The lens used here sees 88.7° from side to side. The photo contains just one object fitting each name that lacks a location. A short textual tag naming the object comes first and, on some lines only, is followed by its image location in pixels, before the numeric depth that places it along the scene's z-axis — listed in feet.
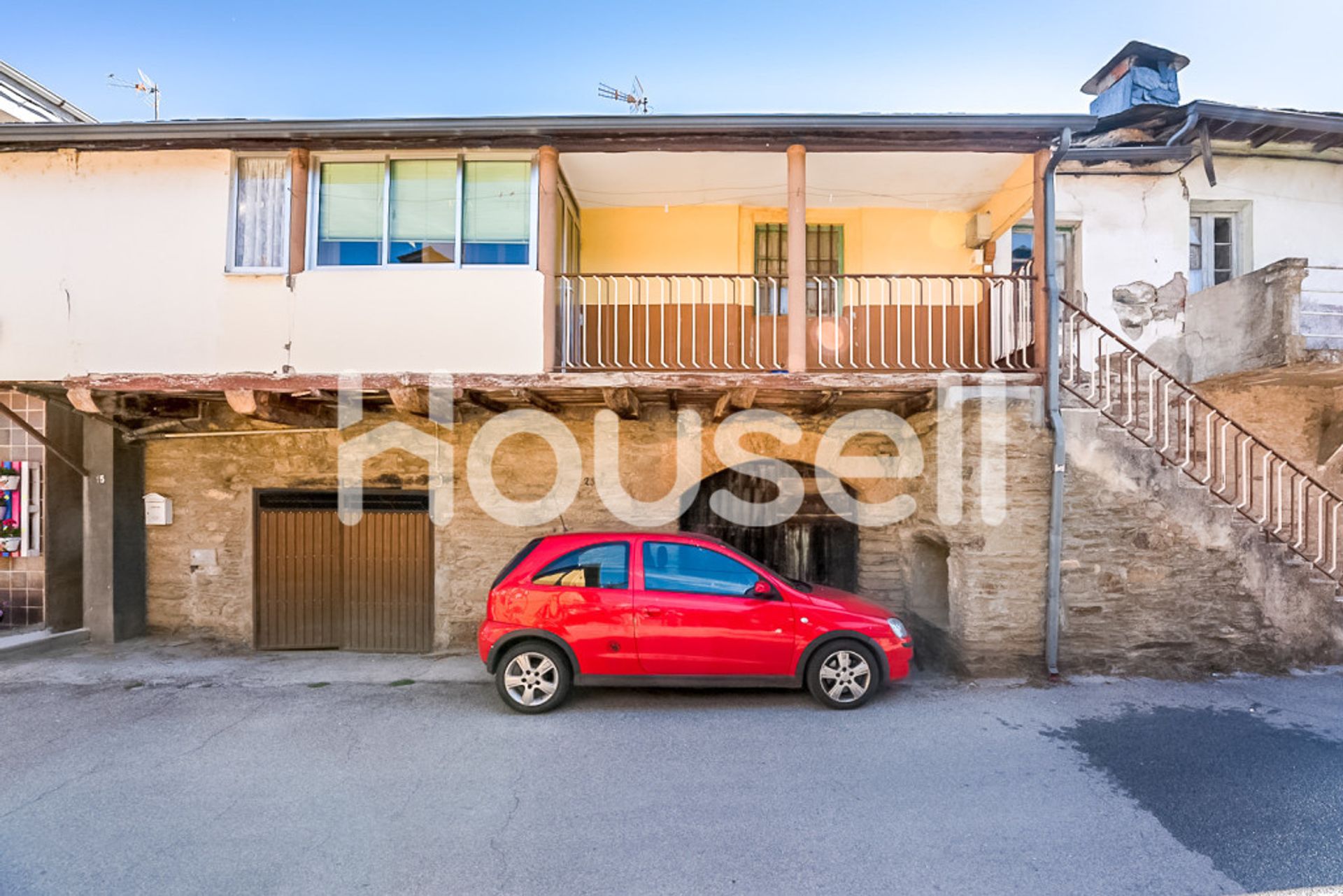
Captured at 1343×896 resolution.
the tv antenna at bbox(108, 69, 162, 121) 39.27
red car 19.54
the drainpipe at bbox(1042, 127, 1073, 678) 21.88
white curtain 23.77
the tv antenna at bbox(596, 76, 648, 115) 34.30
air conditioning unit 28.19
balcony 26.55
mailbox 28.14
